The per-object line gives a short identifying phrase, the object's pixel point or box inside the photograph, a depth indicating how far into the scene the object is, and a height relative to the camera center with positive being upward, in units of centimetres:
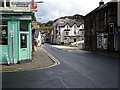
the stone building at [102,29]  1985 +206
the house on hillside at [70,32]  6117 +445
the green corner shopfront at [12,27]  981 +115
